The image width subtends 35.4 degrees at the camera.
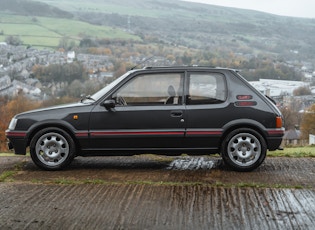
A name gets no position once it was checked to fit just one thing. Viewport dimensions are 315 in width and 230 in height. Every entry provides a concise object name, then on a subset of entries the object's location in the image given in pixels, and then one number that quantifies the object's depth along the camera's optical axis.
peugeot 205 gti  7.38
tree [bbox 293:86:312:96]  50.75
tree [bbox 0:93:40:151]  56.25
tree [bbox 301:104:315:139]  56.73
